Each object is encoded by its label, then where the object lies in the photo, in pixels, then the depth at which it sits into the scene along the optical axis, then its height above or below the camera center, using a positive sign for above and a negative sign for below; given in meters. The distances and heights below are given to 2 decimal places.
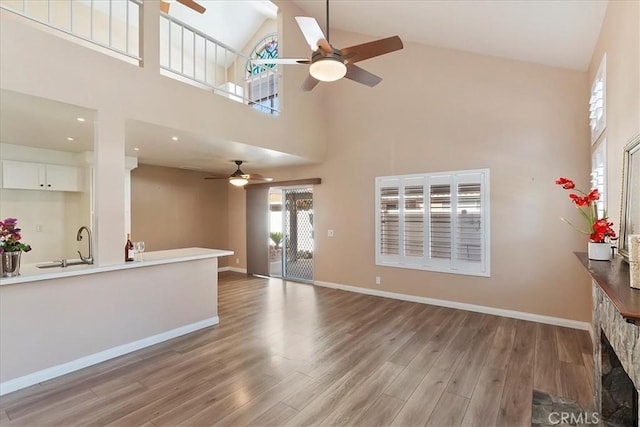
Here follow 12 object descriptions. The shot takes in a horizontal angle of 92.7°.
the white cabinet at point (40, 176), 4.62 +0.62
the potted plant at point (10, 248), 2.66 -0.30
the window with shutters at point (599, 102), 2.90 +1.15
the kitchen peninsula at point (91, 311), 2.67 -1.01
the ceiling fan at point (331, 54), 2.60 +1.47
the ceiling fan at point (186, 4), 4.09 +2.91
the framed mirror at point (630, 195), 1.88 +0.12
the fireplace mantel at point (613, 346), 1.49 -0.78
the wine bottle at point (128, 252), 3.47 -0.43
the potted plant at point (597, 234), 2.24 -0.16
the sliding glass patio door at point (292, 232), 6.86 -0.42
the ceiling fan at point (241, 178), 5.69 +0.68
